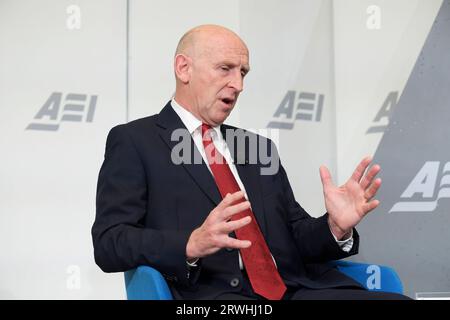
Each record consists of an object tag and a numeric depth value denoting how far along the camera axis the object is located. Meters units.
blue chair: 3.10
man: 3.15
